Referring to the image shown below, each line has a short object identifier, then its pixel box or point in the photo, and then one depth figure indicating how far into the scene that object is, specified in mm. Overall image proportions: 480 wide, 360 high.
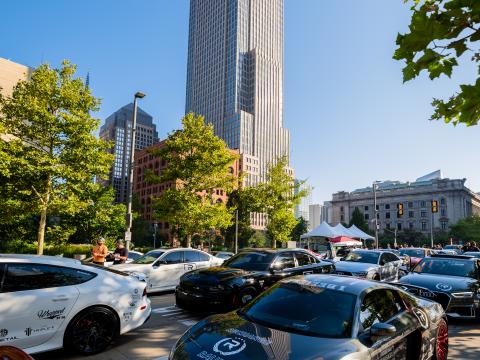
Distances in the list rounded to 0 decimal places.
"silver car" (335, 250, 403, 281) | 11734
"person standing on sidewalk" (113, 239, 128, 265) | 11859
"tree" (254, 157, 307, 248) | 30969
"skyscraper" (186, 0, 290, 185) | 157875
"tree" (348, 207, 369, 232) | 95062
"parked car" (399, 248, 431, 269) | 21281
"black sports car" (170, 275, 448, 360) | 3334
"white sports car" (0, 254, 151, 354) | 4805
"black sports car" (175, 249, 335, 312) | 7590
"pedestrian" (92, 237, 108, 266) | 10672
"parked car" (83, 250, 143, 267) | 17270
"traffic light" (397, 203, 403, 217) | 33709
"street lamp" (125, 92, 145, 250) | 15312
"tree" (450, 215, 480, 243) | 82562
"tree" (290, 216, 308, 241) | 97062
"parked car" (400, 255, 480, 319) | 7988
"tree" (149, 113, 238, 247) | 21625
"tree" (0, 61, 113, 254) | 16703
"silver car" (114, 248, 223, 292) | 10844
